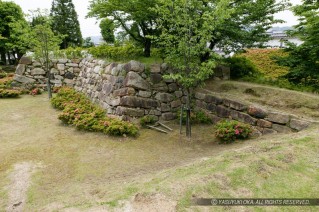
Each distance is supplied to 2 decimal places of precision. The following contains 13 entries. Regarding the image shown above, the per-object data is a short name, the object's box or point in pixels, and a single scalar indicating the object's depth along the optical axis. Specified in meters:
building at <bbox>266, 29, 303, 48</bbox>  21.42
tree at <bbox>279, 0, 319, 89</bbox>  7.58
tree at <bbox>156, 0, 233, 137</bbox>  6.40
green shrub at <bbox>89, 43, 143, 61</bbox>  9.65
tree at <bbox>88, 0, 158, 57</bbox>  7.99
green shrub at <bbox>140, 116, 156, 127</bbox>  8.20
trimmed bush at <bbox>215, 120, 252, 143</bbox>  6.55
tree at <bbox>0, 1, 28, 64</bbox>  19.05
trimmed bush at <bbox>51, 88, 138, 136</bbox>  7.46
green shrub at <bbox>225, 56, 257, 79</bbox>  9.78
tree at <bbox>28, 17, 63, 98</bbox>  10.99
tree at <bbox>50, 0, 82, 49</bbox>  22.30
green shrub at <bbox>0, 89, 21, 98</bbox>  12.08
